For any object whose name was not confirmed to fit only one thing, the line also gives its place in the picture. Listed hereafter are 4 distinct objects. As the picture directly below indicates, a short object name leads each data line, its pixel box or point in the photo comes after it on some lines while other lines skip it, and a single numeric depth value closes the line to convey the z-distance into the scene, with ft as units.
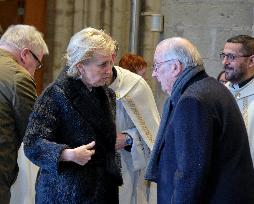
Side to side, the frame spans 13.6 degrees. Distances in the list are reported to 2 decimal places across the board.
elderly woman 14.71
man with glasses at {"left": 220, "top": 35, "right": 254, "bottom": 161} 20.53
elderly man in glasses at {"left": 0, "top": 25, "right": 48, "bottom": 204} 17.31
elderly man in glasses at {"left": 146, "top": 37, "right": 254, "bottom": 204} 13.15
